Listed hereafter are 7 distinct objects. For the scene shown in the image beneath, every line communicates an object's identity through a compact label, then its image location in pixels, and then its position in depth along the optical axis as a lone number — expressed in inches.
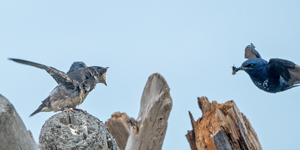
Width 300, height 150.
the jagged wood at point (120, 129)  515.5
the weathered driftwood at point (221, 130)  386.0
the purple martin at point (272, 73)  456.8
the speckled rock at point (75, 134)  336.5
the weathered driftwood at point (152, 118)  341.4
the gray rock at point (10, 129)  221.6
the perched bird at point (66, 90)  379.9
